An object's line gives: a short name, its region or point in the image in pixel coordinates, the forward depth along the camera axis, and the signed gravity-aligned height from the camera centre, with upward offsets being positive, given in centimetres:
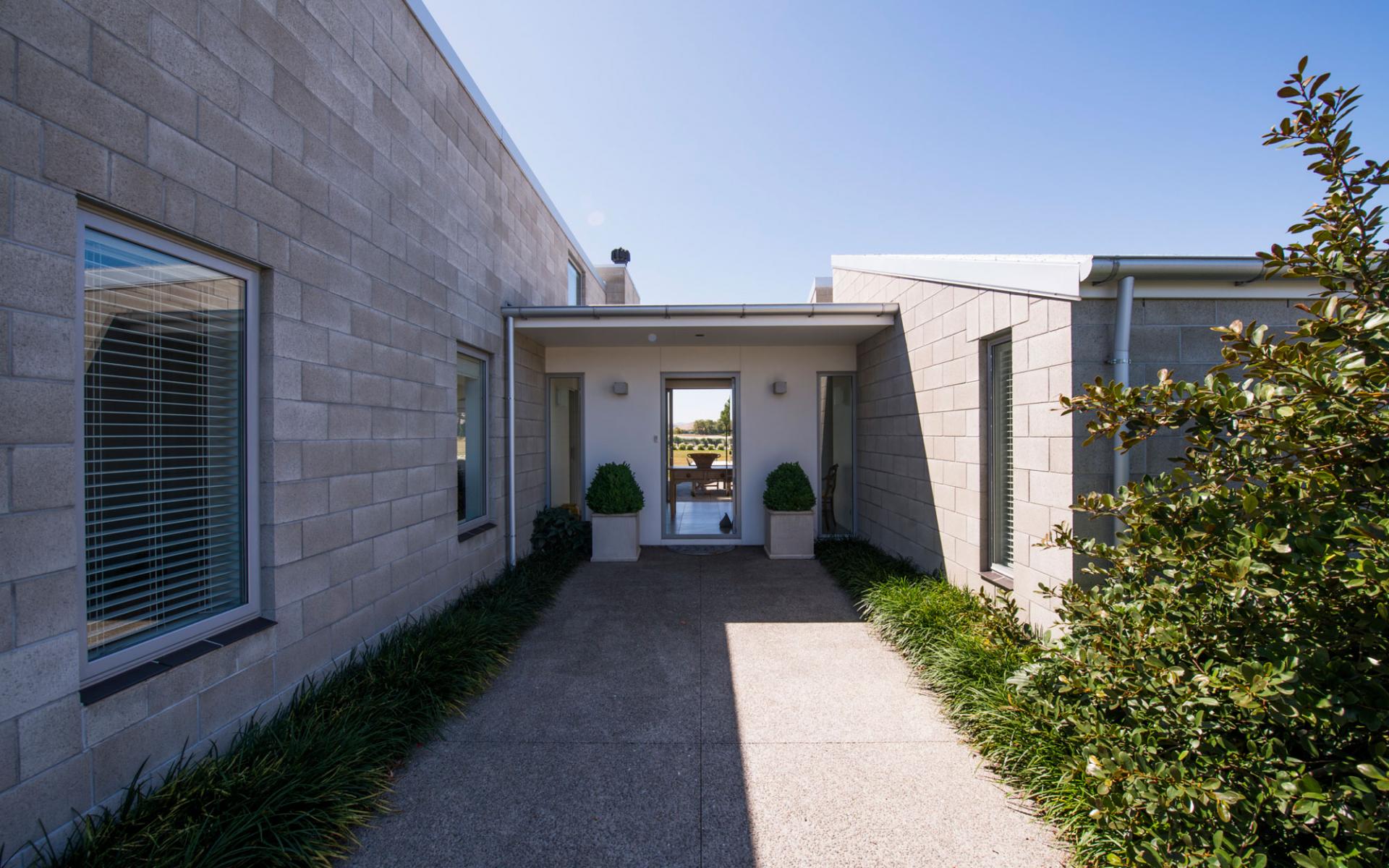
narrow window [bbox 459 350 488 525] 526 -3
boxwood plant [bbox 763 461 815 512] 679 -67
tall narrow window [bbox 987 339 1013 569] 417 -14
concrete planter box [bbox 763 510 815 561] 680 -120
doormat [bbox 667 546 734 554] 725 -145
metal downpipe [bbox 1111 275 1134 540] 311 +50
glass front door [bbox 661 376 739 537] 783 -63
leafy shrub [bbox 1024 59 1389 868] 146 -46
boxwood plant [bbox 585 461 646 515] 673 -67
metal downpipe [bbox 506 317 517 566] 598 -14
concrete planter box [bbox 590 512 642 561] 676 -122
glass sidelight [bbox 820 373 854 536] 764 -23
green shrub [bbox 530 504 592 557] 666 -115
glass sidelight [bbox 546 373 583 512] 791 -12
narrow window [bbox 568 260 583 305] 1009 +267
